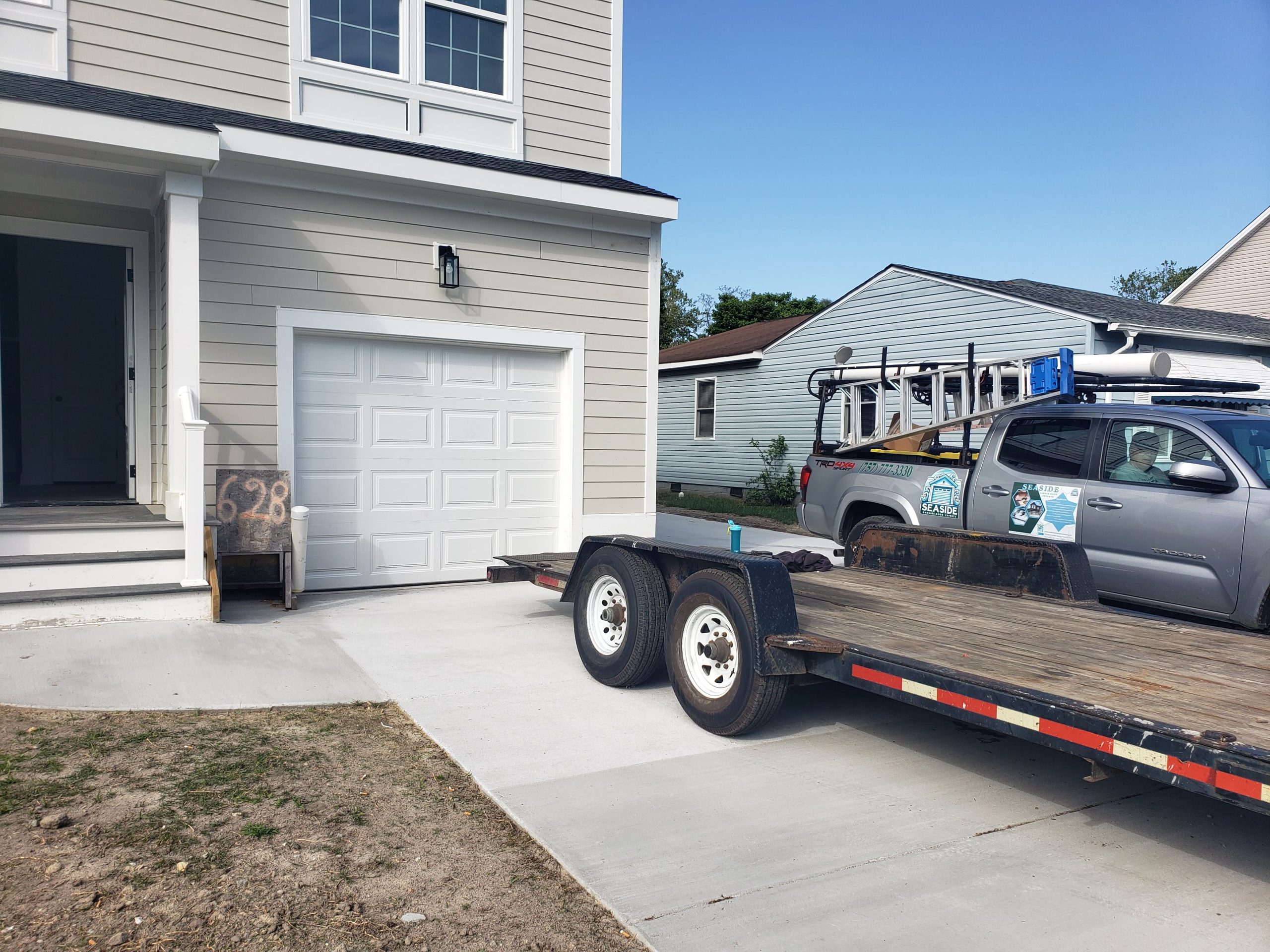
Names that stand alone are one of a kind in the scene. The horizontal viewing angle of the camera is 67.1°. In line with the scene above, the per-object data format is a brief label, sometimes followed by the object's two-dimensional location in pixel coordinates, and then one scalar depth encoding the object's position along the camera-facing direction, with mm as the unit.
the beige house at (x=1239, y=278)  23453
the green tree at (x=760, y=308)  41469
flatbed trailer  3229
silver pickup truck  5738
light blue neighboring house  14914
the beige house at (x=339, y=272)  7449
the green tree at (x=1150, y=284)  57938
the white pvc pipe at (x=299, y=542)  8055
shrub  19766
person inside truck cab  6355
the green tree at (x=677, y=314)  49312
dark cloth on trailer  6809
